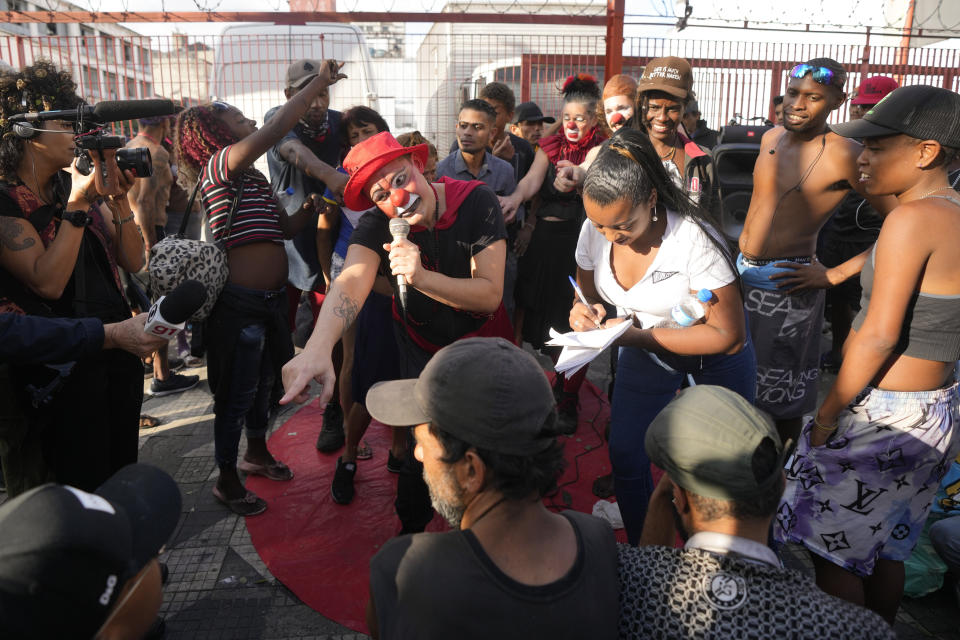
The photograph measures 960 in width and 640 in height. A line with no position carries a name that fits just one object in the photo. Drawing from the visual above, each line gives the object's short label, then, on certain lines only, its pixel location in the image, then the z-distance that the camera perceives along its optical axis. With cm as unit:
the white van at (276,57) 662
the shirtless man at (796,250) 290
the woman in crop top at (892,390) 185
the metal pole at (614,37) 669
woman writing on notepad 218
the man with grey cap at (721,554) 119
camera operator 222
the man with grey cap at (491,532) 117
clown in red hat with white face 233
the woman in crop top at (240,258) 298
